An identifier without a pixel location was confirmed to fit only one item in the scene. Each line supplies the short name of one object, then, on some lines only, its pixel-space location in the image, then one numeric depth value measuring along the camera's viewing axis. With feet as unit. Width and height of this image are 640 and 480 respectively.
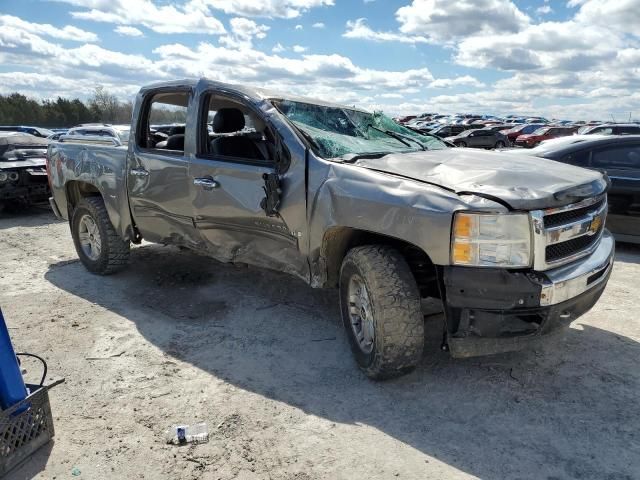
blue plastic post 8.41
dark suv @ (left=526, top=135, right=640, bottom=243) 20.57
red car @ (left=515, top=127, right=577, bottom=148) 83.97
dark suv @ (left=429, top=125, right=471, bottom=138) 97.78
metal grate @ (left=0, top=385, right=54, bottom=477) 8.29
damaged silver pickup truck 9.09
